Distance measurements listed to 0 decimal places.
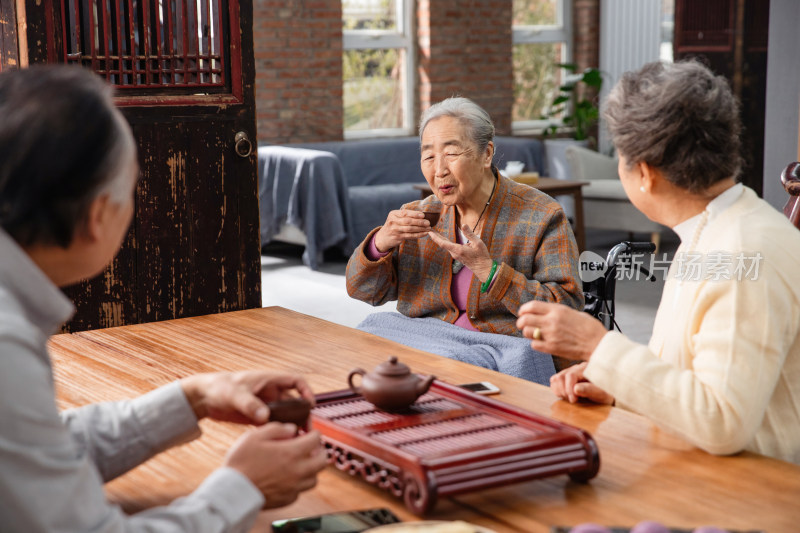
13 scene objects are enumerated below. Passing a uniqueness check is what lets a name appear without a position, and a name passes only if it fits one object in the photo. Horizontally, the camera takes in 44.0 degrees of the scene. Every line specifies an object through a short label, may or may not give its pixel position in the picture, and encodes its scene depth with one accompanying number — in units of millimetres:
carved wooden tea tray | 1274
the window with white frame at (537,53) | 9648
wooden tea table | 1274
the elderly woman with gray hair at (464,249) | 2562
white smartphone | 1806
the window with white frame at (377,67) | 8719
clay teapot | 1496
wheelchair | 3039
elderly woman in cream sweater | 1443
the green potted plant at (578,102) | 9102
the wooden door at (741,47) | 7891
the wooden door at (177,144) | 3010
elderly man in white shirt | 955
